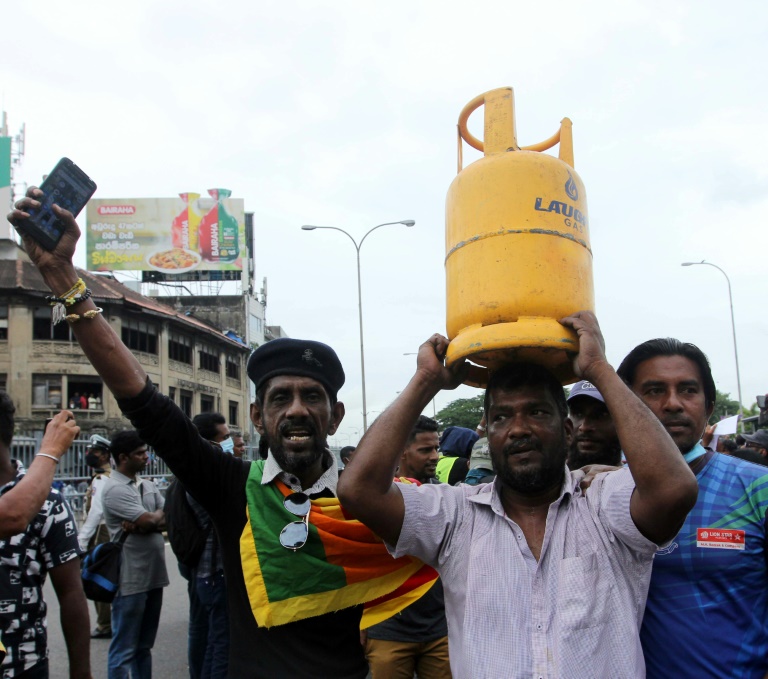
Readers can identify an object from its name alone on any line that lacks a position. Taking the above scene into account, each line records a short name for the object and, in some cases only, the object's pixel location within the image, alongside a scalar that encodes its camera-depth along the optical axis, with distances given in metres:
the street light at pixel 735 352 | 24.62
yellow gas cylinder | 1.97
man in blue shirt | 2.01
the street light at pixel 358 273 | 21.83
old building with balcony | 29.47
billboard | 37.03
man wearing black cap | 2.23
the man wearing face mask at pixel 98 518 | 6.29
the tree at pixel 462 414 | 53.16
